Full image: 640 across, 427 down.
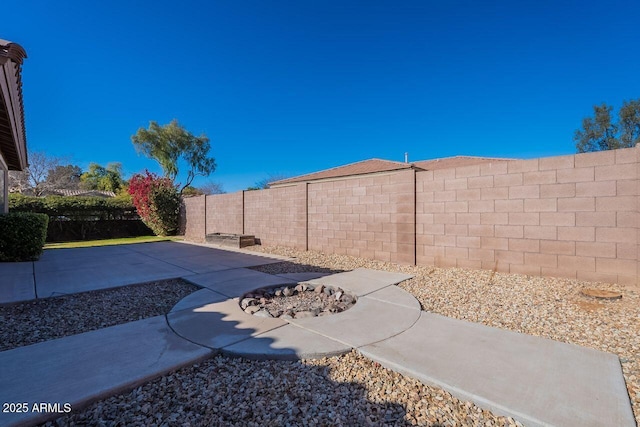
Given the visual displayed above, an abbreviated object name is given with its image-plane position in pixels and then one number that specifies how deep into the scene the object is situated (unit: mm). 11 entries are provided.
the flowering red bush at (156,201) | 15711
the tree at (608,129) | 23625
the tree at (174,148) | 25930
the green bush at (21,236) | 7746
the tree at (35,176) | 24000
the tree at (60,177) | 25547
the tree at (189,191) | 29942
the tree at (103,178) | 40625
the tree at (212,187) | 42500
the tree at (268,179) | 41531
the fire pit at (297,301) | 3857
